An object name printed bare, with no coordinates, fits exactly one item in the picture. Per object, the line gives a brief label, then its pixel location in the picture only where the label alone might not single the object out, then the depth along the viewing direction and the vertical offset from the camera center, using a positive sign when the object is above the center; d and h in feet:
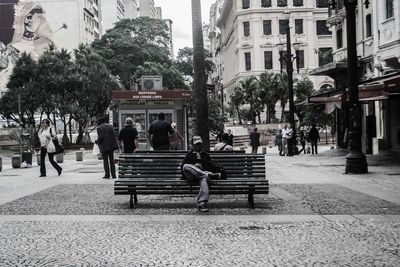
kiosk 74.13 +3.34
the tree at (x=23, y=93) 150.10 +11.24
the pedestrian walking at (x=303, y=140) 107.76 -2.44
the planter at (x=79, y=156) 86.63 -3.34
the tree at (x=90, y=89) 153.58 +12.22
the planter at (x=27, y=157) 74.64 -2.84
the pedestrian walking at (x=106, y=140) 49.65 -0.59
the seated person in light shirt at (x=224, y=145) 39.52 -1.08
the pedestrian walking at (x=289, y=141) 97.66 -2.33
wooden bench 31.27 -2.60
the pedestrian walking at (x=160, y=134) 46.83 -0.23
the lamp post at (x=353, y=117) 53.01 +0.77
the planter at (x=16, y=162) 73.41 -3.35
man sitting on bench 30.88 -2.11
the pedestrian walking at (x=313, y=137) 98.89 -1.76
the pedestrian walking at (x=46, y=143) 54.34 -0.78
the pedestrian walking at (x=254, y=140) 96.99 -1.94
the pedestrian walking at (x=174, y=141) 58.49 -1.04
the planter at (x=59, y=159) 84.27 -3.59
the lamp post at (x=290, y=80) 100.48 +8.39
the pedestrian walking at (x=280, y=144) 102.49 -2.91
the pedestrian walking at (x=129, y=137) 50.85 -0.40
